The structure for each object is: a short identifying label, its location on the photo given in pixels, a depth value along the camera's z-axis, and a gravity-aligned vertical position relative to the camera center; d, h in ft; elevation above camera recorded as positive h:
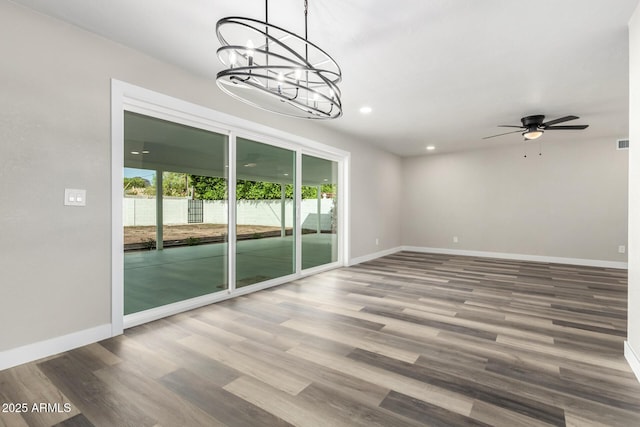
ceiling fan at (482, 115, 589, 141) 14.96 +4.36
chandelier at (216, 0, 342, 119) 5.86 +4.78
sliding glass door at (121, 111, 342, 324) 9.88 -0.10
